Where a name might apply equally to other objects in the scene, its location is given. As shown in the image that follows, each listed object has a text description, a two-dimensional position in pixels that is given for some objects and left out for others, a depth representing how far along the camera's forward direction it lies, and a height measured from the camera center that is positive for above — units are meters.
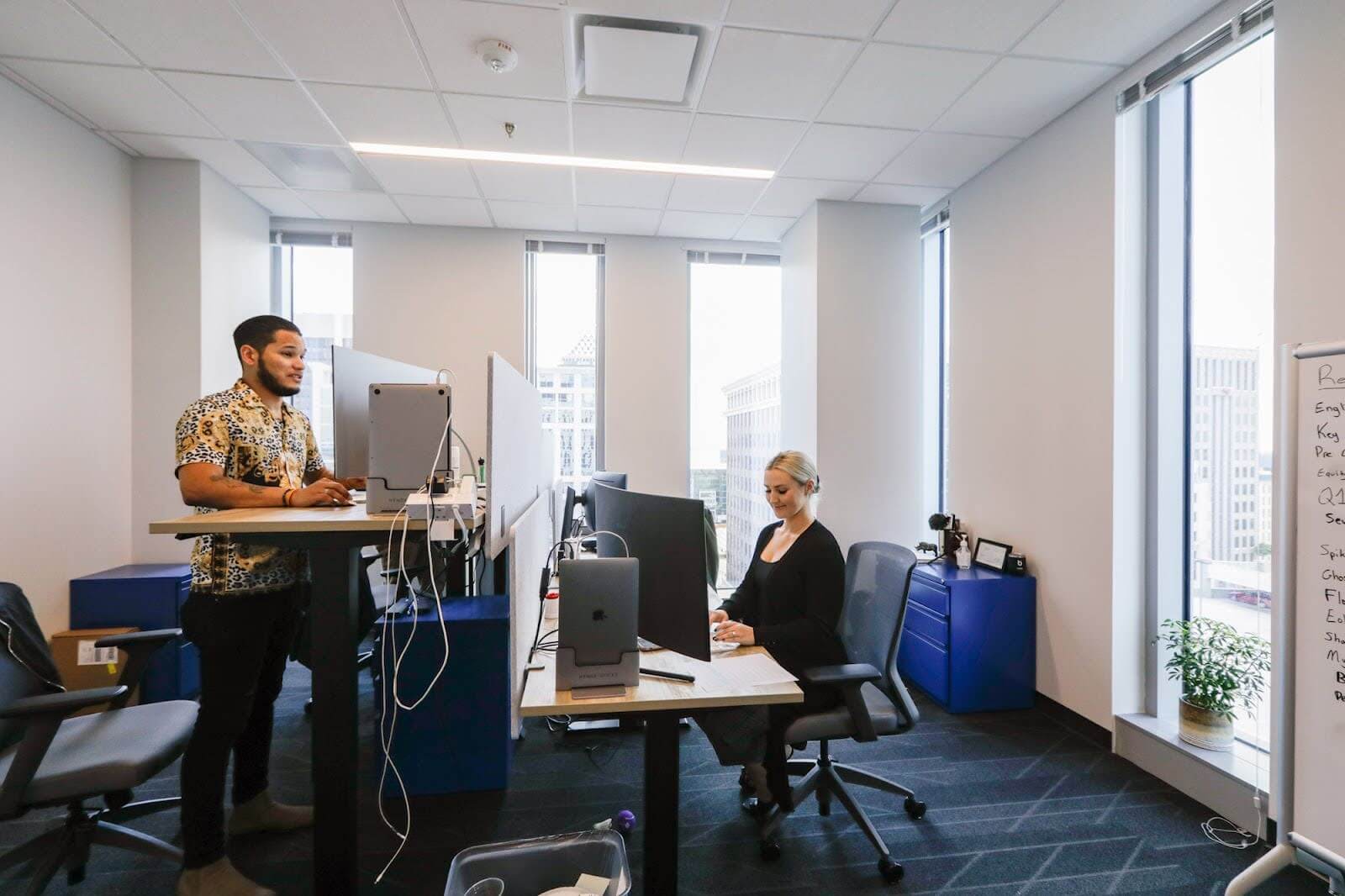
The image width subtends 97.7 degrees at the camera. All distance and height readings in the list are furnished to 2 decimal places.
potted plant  2.12 -0.85
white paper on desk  1.45 -0.59
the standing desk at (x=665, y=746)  1.36 -0.72
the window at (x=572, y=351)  4.37 +0.69
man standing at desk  1.59 -0.37
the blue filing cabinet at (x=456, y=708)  2.19 -1.00
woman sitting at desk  1.76 -0.56
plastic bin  1.43 -1.03
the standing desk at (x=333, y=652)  1.42 -0.55
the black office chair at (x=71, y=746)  1.44 -0.83
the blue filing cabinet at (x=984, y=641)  2.90 -0.98
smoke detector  2.26 +1.53
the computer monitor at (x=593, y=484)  2.68 -0.19
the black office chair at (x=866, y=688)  1.77 -0.78
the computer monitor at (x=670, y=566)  1.38 -0.30
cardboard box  2.64 -0.99
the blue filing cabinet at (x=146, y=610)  2.78 -0.80
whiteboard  1.52 -0.42
